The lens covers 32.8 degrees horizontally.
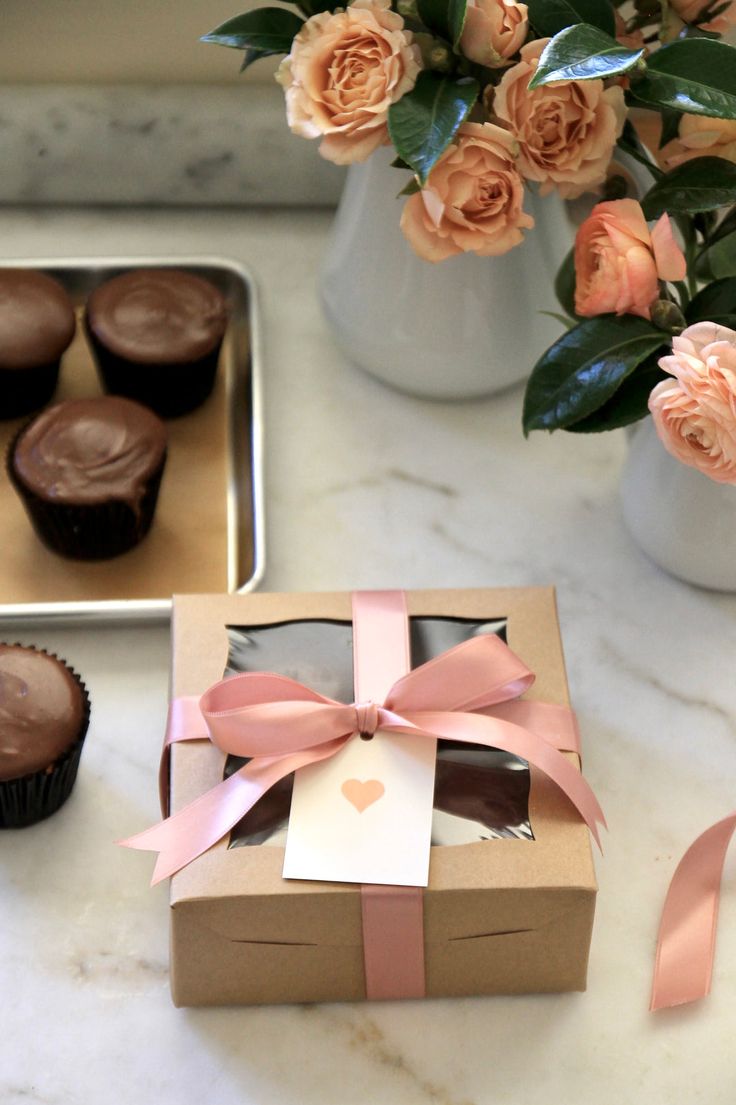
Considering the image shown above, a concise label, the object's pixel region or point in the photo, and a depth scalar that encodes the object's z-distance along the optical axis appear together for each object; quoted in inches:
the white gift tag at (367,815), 25.7
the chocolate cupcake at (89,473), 32.9
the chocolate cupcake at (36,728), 27.2
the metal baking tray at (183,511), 34.1
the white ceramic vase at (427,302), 35.0
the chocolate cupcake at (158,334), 36.6
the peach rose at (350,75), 28.3
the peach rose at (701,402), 26.7
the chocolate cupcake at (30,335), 36.2
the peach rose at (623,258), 28.2
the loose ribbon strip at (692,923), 28.1
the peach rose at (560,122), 27.9
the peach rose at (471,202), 28.5
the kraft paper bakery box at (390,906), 25.5
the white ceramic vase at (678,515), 32.6
